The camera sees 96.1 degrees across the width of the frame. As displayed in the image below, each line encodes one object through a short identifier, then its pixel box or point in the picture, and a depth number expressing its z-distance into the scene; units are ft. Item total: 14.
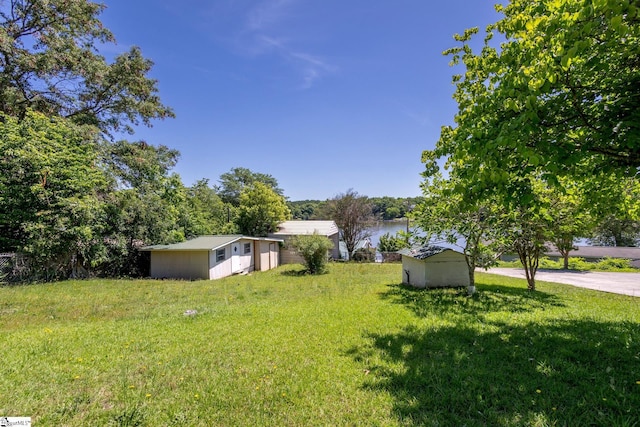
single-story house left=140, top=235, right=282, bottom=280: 48.47
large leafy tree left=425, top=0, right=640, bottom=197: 8.75
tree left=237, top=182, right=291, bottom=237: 81.71
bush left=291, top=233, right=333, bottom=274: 54.03
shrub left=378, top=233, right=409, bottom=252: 89.44
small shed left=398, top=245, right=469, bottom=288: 34.71
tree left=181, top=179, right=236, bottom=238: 68.90
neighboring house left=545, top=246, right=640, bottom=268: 79.43
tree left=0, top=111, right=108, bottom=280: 37.86
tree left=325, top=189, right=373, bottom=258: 87.30
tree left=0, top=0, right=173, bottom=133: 42.37
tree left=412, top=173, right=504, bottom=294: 30.01
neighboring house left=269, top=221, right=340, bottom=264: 78.89
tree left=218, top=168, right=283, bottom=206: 153.89
